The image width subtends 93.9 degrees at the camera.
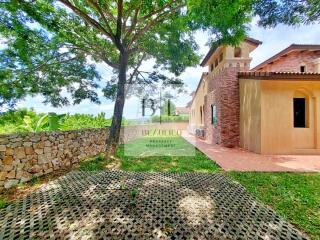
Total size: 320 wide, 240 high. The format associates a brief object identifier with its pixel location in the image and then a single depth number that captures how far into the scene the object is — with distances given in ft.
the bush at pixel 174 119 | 66.10
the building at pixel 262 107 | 29.86
